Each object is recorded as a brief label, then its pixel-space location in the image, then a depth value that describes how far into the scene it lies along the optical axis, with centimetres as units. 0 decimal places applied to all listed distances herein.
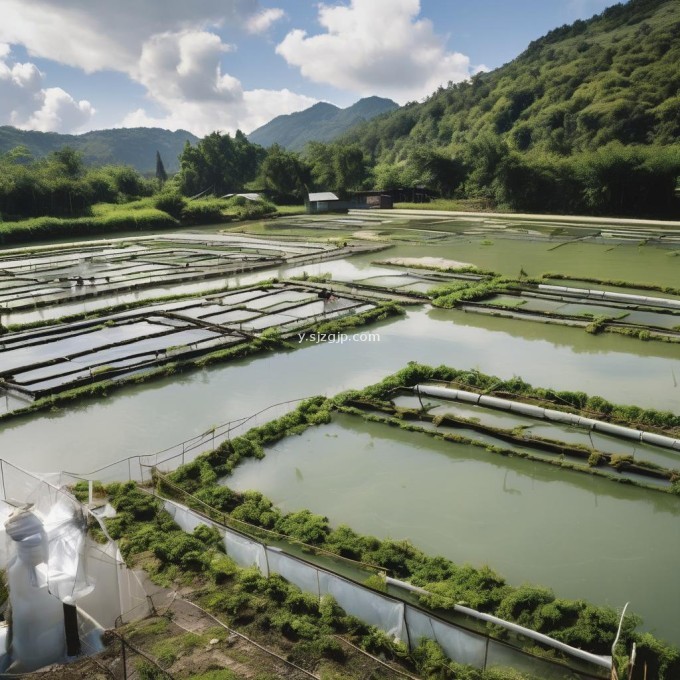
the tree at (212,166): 7825
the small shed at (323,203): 6398
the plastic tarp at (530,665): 599
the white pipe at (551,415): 1107
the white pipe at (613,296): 2100
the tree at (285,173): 7138
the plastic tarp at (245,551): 746
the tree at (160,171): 10341
